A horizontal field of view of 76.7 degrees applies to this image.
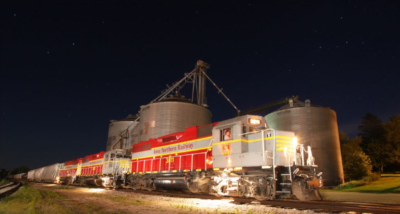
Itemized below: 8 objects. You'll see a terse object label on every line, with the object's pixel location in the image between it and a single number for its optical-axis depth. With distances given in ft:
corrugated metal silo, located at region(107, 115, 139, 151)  163.63
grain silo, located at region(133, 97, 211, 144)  125.70
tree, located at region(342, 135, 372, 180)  105.60
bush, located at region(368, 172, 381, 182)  91.60
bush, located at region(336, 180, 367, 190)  81.96
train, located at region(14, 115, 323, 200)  37.01
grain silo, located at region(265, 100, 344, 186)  99.25
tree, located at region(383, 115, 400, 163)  127.54
